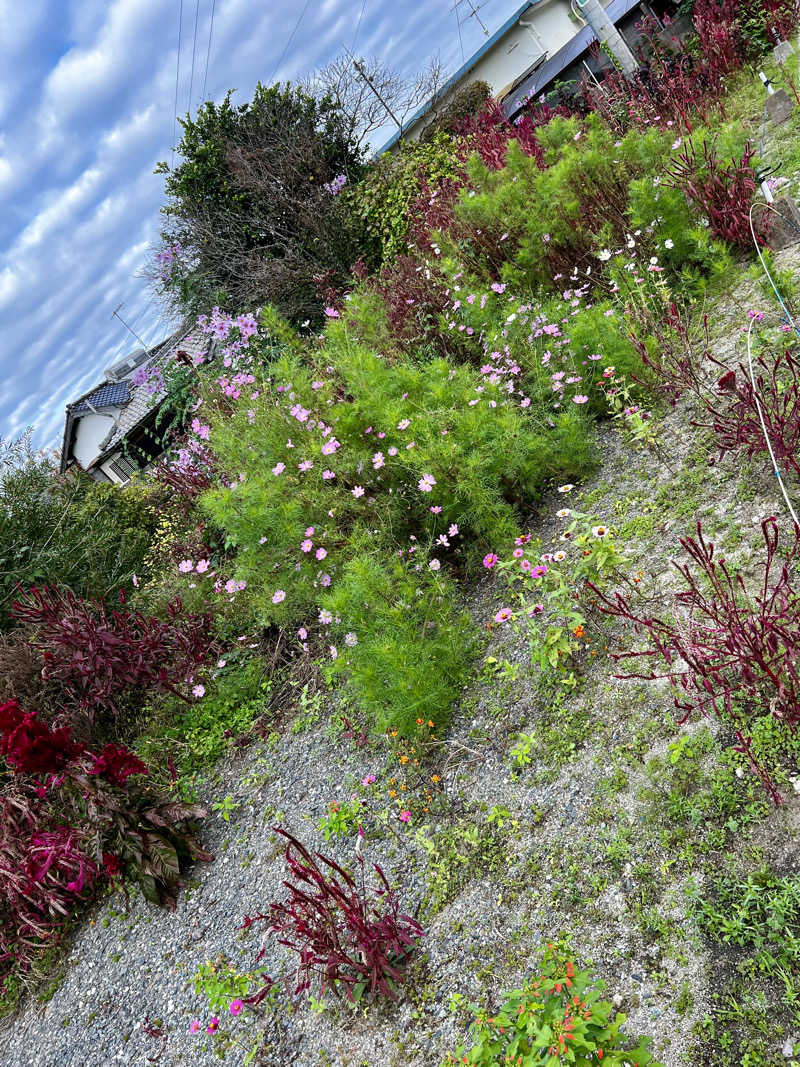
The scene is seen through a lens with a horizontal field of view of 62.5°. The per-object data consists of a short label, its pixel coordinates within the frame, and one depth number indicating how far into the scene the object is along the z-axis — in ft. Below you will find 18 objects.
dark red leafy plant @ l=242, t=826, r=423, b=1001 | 6.37
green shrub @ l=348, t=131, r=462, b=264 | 26.05
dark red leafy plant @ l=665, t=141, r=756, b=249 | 12.10
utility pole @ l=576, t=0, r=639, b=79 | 24.79
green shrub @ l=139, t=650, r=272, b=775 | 12.23
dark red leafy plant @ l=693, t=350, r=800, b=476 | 7.82
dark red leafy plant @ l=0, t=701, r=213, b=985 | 9.52
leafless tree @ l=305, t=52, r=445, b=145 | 34.12
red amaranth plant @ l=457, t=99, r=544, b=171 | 19.47
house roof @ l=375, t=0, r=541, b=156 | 73.10
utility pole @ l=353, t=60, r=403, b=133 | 36.88
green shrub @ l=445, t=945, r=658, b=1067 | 4.42
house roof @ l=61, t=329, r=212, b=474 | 79.92
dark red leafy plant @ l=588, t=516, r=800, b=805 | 5.75
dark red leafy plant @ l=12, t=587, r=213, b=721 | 13.03
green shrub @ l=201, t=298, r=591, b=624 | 10.72
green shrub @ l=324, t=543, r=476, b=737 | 8.60
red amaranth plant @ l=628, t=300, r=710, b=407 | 10.27
